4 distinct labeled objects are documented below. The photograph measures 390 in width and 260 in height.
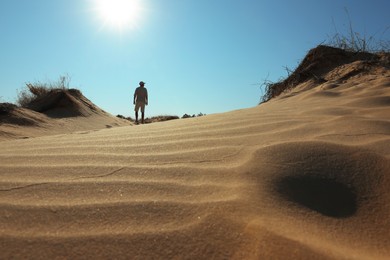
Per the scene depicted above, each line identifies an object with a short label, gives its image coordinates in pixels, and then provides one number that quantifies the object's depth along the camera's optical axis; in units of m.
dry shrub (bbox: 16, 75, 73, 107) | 10.88
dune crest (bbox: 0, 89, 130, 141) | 6.65
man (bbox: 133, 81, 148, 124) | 9.66
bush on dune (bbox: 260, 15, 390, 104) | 5.01
